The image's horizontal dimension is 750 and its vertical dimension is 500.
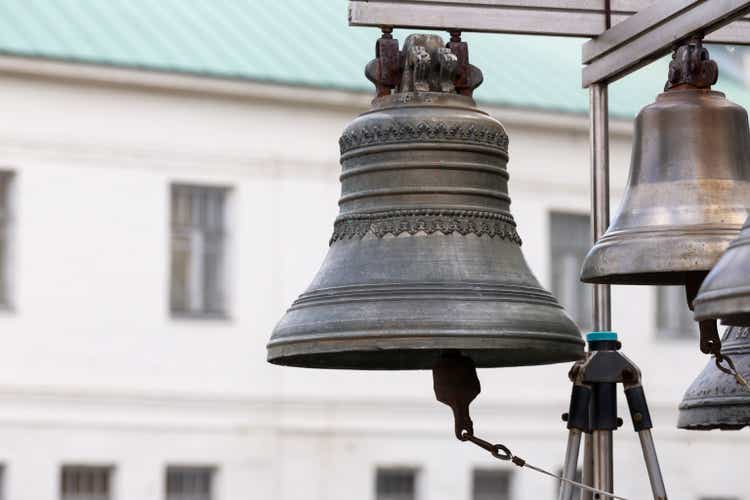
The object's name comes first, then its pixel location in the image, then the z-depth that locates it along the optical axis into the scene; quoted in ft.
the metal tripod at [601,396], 35.65
